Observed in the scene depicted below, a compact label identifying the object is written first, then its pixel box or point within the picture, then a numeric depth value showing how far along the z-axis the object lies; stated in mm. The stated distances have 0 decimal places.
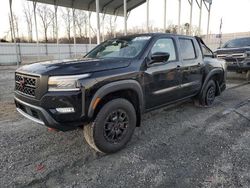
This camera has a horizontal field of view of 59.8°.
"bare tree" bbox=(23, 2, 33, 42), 40631
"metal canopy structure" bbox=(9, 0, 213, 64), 17750
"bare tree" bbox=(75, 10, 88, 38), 40075
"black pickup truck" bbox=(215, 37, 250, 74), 9398
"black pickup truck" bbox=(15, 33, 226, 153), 2844
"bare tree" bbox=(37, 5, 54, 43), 43250
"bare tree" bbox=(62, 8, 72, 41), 38084
